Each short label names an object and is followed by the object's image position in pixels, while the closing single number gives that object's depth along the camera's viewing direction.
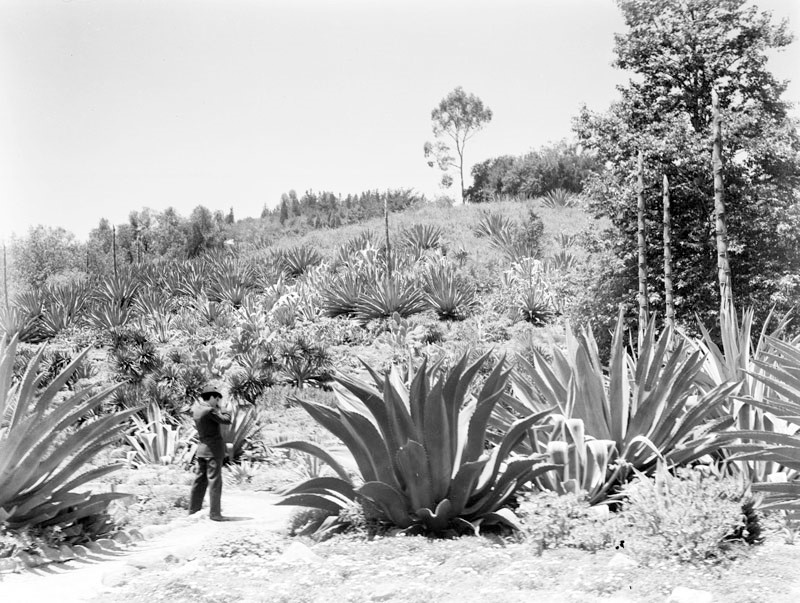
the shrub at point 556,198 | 41.39
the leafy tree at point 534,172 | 53.12
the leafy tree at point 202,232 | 59.31
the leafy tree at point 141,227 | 61.36
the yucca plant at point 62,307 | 22.34
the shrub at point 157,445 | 10.70
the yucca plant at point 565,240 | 29.33
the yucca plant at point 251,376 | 15.77
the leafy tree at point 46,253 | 56.62
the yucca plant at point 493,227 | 30.96
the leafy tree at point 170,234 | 59.50
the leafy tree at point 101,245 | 53.81
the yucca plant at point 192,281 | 25.92
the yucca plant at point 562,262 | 25.02
